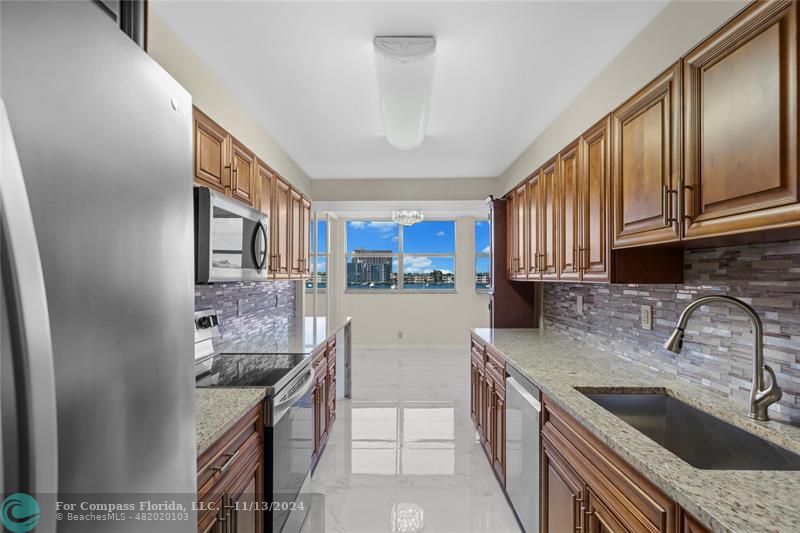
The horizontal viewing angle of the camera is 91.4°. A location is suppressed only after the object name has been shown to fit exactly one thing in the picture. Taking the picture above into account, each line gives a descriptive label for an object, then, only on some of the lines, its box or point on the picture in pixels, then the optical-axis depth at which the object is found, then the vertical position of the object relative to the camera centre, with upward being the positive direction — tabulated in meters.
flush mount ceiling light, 1.91 +1.02
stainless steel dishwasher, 1.85 -0.94
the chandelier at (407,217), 5.79 +0.73
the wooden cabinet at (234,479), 1.20 -0.75
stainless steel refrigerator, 0.42 +0.00
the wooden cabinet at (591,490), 1.01 -0.71
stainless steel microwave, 1.72 +0.13
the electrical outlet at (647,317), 2.03 -0.27
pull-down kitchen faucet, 1.24 -0.38
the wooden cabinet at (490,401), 2.43 -0.96
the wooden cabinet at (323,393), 2.68 -0.96
